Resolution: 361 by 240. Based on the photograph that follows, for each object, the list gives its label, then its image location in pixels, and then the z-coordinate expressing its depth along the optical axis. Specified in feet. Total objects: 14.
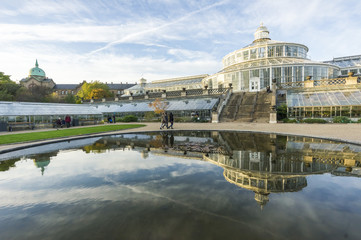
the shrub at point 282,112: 95.10
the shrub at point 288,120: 89.04
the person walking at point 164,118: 71.97
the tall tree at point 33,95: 181.88
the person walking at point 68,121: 86.74
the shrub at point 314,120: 85.10
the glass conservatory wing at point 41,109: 90.84
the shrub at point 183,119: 114.42
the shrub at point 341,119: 82.62
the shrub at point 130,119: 127.40
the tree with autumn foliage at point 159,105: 128.77
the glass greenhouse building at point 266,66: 124.77
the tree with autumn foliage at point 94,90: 229.66
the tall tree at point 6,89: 161.07
